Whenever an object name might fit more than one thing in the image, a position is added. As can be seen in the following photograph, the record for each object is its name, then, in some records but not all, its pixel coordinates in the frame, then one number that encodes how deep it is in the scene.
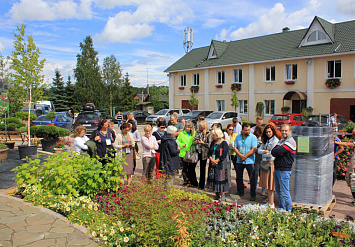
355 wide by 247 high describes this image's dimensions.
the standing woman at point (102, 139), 6.86
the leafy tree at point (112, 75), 52.44
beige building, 22.94
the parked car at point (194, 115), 25.65
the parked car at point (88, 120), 18.98
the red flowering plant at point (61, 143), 12.33
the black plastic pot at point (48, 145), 12.86
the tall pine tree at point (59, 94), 48.39
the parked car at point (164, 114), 29.30
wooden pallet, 5.48
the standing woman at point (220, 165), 6.40
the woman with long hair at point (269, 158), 6.01
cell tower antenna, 41.75
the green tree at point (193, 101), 32.38
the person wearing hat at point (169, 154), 7.19
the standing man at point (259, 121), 8.64
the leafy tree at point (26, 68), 10.82
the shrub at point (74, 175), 5.47
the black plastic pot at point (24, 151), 10.30
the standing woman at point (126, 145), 7.12
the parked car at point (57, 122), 20.68
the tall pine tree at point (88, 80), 49.06
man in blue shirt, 6.76
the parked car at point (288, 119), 20.25
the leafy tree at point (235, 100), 28.09
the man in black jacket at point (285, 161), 5.46
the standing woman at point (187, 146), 7.42
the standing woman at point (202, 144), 7.28
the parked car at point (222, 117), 23.91
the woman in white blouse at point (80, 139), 7.13
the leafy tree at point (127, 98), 53.47
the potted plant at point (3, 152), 9.53
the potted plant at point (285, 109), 25.62
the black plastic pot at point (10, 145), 12.66
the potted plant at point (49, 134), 12.92
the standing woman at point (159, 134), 7.84
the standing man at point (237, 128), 10.40
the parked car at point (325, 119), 17.73
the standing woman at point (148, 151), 7.34
